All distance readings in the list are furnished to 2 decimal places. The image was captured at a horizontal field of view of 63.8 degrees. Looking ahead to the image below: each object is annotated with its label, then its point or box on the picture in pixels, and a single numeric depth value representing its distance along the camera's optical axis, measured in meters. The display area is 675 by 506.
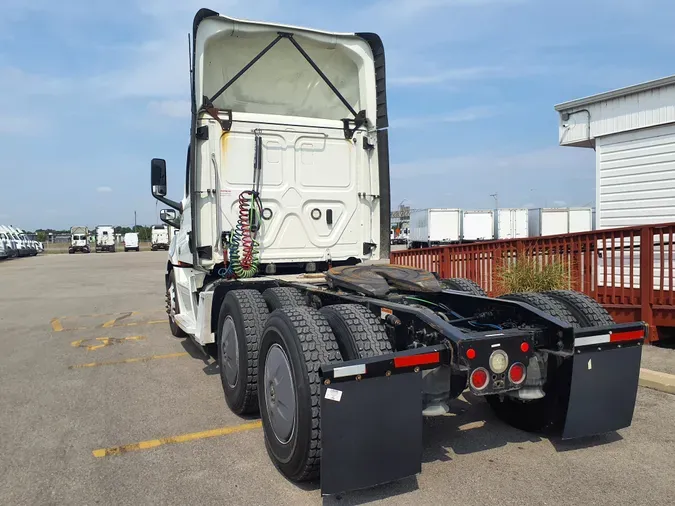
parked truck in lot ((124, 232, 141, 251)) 59.69
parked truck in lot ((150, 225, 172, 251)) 60.50
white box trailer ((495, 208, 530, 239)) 38.12
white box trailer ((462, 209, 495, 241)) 39.38
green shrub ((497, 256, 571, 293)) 7.88
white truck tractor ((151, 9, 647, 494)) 3.12
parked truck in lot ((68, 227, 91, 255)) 55.78
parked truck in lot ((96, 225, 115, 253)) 58.53
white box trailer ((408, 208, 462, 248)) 39.34
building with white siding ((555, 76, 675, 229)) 9.61
